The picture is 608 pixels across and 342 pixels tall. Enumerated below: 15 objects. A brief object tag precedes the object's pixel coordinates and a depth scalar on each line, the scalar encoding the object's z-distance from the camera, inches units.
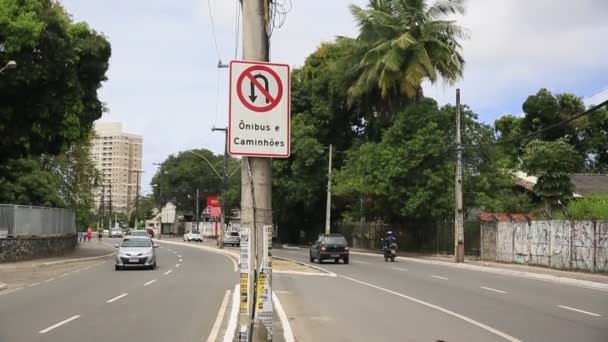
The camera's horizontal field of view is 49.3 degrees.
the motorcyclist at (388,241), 1441.7
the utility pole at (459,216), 1354.6
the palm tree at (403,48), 1659.7
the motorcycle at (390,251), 1438.2
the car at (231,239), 2613.2
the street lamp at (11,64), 916.0
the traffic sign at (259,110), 259.4
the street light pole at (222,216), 1903.8
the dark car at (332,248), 1333.7
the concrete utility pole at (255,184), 261.1
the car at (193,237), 3260.3
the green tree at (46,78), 1186.6
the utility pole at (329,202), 1994.3
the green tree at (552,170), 1531.7
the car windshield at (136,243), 1114.8
